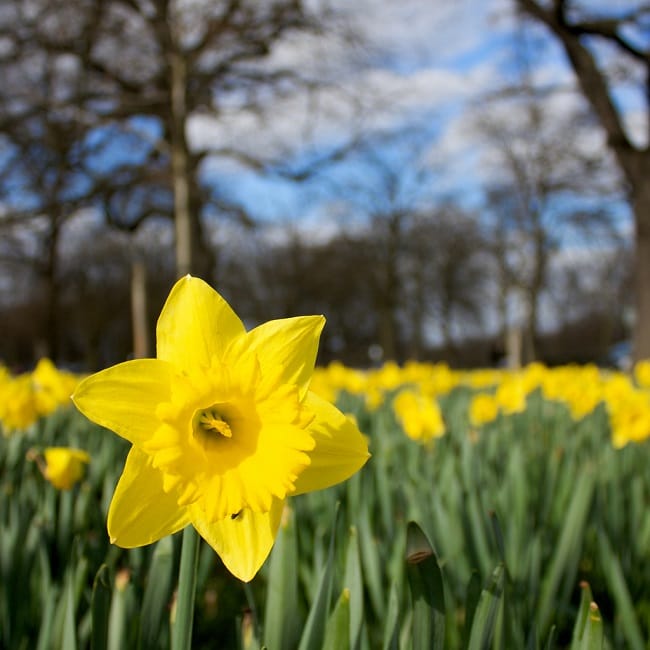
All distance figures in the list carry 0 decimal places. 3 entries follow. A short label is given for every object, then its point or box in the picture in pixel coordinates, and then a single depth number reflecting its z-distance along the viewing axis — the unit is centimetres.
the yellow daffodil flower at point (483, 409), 215
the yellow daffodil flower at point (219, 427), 27
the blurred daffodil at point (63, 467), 52
